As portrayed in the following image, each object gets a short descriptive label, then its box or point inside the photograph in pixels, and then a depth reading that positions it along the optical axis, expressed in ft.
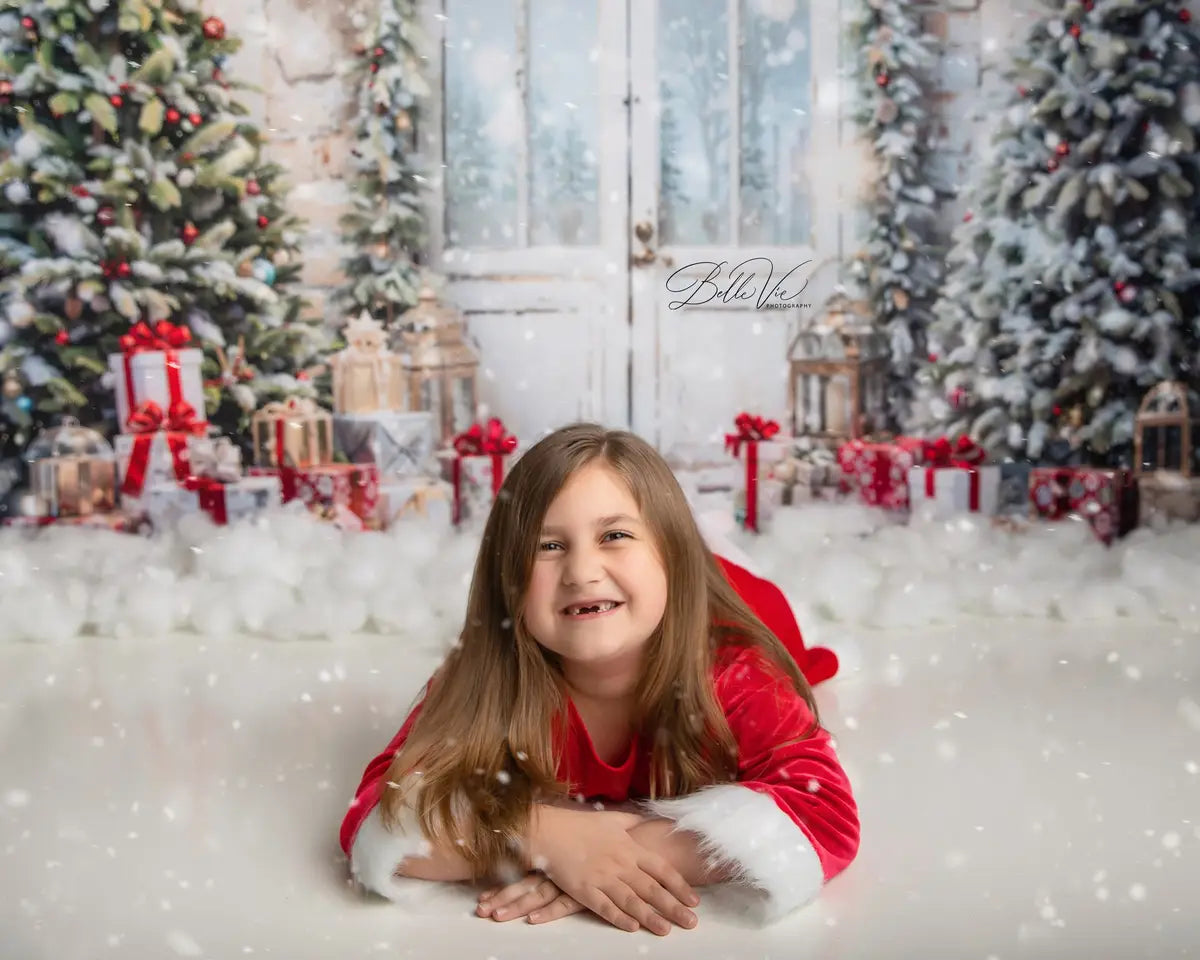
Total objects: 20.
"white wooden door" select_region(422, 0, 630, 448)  13.84
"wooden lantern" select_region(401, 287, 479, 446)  13.07
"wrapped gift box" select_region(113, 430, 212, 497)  11.25
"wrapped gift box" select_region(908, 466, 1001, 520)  12.00
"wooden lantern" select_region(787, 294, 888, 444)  13.25
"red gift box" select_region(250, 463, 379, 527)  11.67
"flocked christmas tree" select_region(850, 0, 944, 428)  13.24
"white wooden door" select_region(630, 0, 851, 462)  13.71
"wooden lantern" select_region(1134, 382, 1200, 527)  11.19
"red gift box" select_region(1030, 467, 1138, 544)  11.39
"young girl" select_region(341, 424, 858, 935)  3.95
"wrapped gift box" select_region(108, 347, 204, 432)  11.45
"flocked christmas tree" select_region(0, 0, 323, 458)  11.52
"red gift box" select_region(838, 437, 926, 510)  12.45
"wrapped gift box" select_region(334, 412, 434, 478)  12.29
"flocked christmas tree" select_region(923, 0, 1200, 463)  11.39
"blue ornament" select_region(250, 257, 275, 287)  12.35
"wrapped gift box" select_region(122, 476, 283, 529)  11.12
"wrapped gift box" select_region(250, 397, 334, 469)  11.92
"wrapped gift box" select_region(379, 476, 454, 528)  11.82
